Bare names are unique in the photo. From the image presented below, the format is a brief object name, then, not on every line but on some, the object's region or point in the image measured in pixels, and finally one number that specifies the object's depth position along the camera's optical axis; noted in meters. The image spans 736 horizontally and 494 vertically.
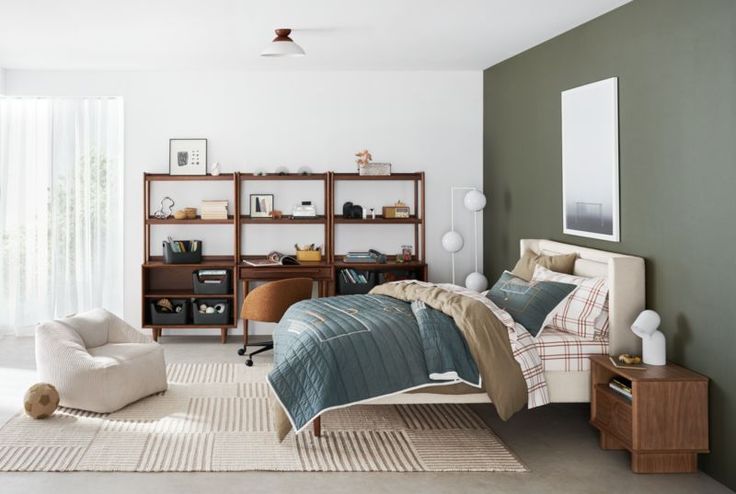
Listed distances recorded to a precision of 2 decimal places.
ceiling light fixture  5.50
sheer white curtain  7.54
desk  7.15
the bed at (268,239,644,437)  4.05
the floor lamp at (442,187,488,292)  7.03
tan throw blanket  4.16
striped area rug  3.96
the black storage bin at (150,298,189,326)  7.19
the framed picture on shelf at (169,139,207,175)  7.51
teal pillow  4.52
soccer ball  4.61
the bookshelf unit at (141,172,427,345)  7.19
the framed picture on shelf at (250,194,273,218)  7.53
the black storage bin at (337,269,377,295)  7.28
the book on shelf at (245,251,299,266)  7.26
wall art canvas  4.94
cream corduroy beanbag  4.74
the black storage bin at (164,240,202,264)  7.23
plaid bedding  4.37
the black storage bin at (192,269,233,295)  7.18
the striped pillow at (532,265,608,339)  4.52
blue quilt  4.01
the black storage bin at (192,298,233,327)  7.20
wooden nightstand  3.81
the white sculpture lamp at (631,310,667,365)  4.06
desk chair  6.23
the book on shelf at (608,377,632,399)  4.02
